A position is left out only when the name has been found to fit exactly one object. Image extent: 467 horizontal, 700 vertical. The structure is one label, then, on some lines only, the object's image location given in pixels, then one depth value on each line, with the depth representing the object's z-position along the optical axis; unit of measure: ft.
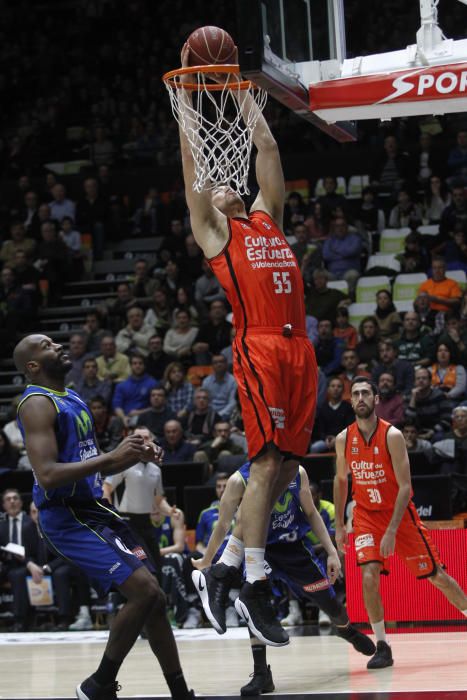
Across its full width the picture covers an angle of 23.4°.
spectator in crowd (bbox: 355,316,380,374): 43.42
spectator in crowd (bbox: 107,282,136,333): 52.70
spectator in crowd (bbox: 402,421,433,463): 37.58
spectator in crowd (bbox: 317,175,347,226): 50.65
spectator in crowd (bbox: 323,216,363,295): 48.98
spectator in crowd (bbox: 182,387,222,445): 43.39
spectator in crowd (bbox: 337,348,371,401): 41.91
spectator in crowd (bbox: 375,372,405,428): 39.27
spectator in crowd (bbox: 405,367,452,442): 39.26
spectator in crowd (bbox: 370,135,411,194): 51.78
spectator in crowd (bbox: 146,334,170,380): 48.01
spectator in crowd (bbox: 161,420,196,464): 41.57
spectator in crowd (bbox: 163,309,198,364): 48.52
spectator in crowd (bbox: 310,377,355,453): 40.47
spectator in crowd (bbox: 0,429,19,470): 44.24
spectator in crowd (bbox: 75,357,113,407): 46.93
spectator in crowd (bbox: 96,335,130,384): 48.57
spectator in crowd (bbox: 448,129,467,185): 49.90
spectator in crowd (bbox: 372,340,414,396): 41.34
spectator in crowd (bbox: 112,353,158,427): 46.14
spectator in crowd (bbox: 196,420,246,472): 40.83
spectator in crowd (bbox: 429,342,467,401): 40.42
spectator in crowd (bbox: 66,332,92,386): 48.75
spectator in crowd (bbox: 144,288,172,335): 50.42
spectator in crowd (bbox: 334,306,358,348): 44.78
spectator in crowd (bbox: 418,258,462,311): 44.06
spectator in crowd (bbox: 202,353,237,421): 44.50
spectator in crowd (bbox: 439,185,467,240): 47.80
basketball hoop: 19.45
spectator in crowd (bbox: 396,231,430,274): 47.37
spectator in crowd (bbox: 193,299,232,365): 47.62
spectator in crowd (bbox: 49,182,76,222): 58.65
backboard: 18.79
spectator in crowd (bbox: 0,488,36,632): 39.17
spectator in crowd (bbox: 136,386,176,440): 43.55
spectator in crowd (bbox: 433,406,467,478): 36.55
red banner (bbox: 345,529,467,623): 32.12
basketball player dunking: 18.48
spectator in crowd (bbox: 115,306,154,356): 49.96
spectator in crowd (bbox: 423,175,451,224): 49.98
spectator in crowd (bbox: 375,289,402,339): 44.60
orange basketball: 19.60
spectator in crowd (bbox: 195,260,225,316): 49.88
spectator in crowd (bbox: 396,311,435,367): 42.52
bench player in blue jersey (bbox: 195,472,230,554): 36.78
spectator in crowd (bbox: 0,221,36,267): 56.59
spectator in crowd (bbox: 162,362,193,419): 45.27
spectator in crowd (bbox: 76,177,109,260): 58.54
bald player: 17.57
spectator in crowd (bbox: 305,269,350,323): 46.39
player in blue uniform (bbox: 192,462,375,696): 24.45
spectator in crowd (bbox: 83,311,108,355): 50.88
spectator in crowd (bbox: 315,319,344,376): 43.93
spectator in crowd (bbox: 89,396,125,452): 43.52
